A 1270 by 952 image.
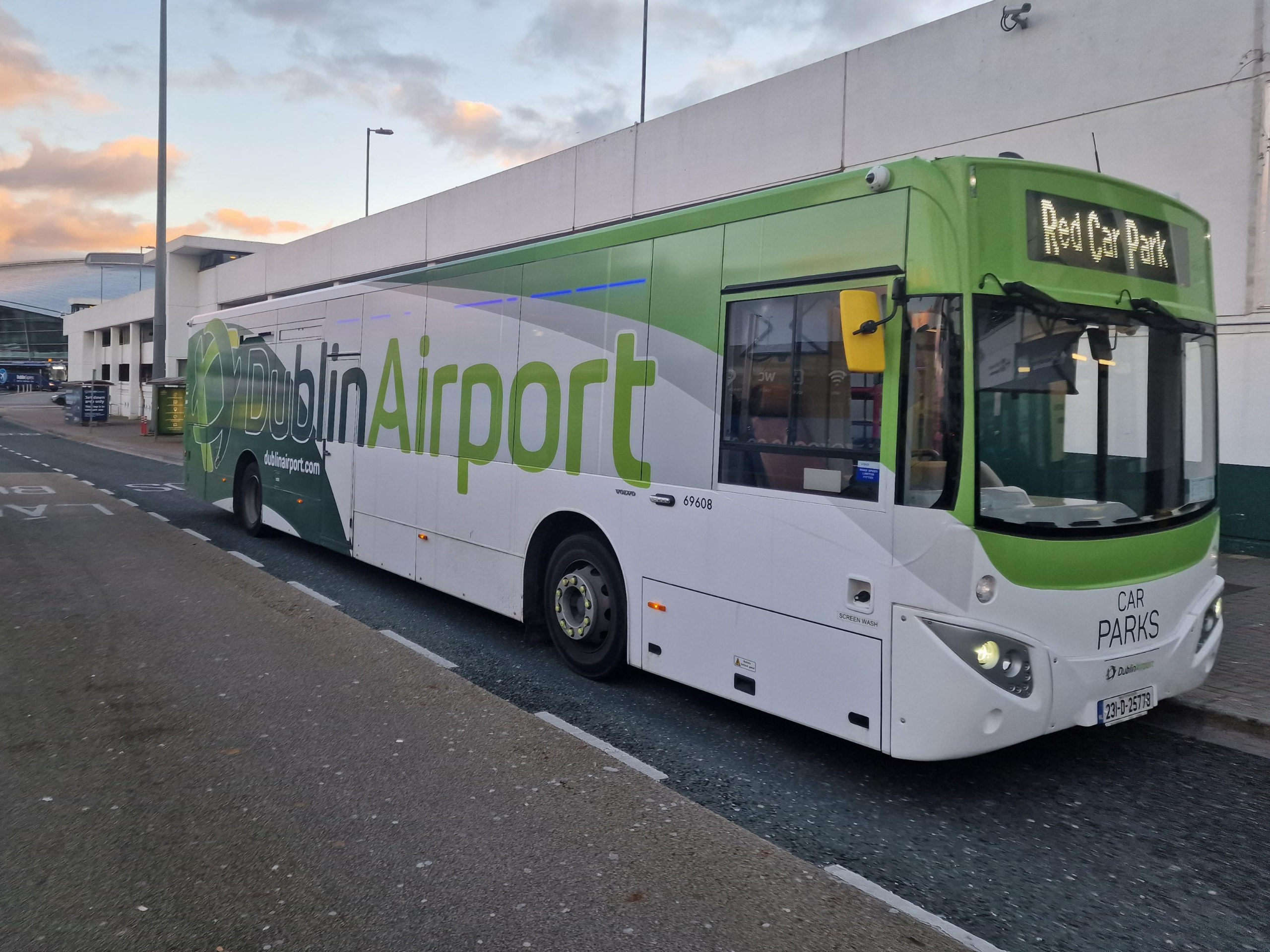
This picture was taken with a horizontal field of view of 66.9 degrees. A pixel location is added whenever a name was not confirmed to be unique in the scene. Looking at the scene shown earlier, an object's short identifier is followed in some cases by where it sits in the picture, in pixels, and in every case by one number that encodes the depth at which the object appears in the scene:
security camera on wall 11.59
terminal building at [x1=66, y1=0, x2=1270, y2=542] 10.04
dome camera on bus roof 4.38
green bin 37.31
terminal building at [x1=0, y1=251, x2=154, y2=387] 115.31
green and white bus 4.20
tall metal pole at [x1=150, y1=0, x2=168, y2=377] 27.95
